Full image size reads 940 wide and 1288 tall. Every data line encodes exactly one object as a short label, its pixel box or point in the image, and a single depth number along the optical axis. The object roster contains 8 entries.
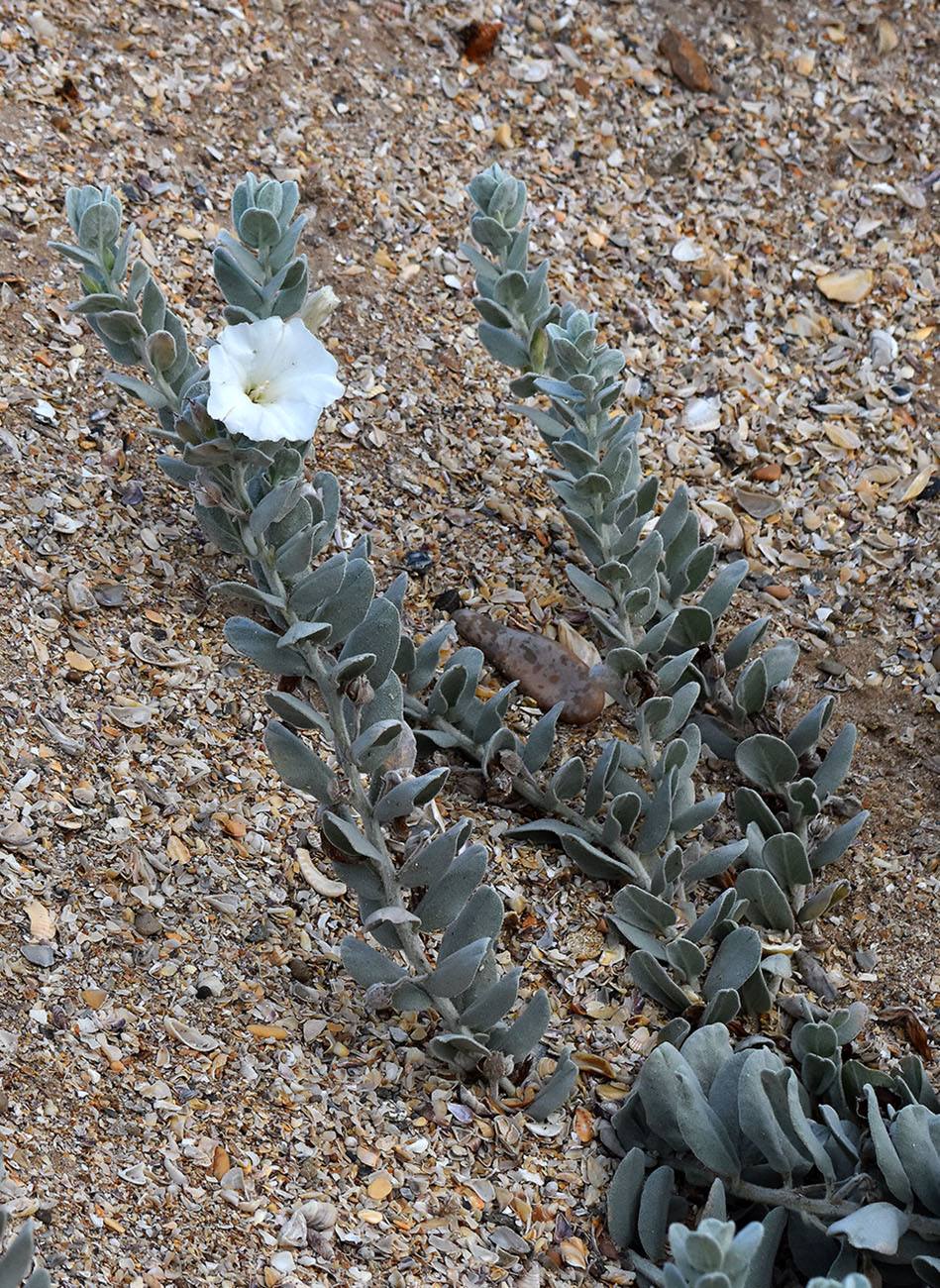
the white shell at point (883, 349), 2.51
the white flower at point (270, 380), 1.32
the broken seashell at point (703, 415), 2.38
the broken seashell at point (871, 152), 2.78
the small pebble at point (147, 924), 1.57
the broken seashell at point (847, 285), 2.58
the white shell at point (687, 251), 2.59
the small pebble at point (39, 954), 1.50
